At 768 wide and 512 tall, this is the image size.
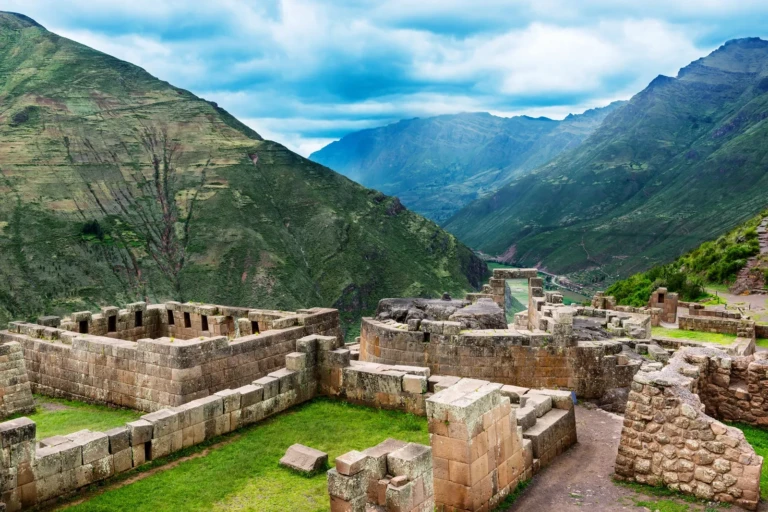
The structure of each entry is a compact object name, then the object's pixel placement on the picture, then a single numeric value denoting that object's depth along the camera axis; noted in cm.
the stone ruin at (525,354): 1591
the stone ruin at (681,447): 936
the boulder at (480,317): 1927
